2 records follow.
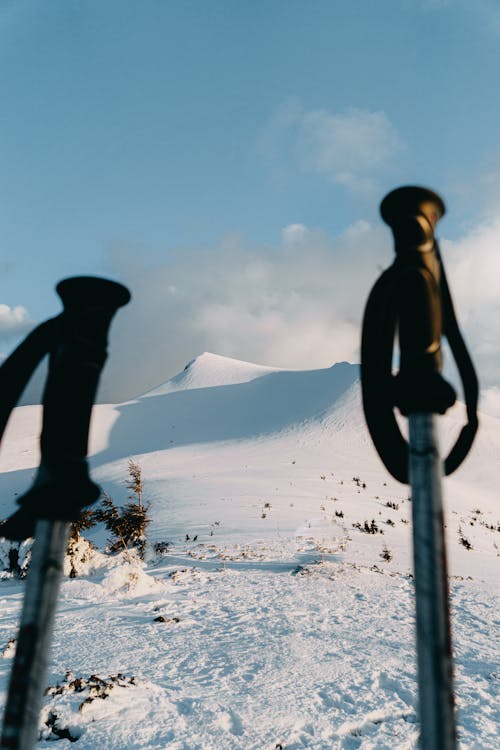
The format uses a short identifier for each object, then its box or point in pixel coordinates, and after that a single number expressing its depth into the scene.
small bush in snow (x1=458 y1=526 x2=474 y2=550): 13.75
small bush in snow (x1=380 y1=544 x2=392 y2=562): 10.88
